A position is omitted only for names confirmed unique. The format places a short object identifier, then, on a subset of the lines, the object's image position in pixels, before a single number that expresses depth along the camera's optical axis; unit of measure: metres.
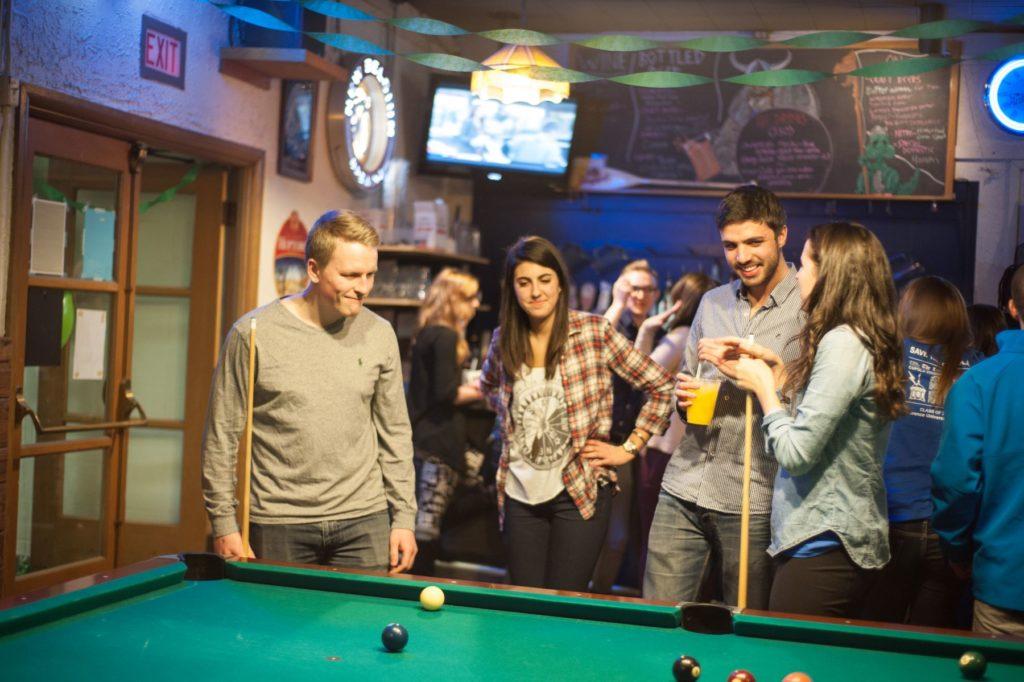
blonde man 2.94
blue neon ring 6.29
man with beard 2.90
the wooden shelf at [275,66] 4.91
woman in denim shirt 2.55
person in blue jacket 2.56
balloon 4.28
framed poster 5.60
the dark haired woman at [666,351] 4.55
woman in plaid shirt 3.28
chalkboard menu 6.66
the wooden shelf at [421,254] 6.45
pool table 1.92
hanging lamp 5.61
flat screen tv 6.93
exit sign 4.40
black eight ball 1.84
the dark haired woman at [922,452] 3.51
